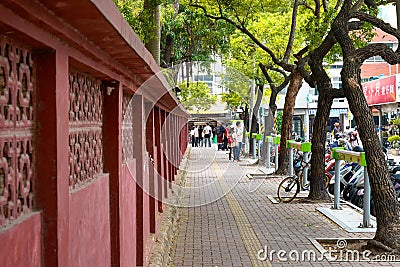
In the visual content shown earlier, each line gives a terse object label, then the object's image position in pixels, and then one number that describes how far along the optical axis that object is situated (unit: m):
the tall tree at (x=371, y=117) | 8.27
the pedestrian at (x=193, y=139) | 47.05
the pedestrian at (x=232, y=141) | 28.39
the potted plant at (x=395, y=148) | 27.53
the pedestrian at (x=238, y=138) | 28.34
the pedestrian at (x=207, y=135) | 45.42
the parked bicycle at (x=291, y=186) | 13.53
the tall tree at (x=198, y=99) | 44.92
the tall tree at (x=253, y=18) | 18.50
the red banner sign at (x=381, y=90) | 18.34
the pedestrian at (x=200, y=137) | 47.88
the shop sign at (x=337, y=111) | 45.36
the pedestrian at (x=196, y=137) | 47.36
